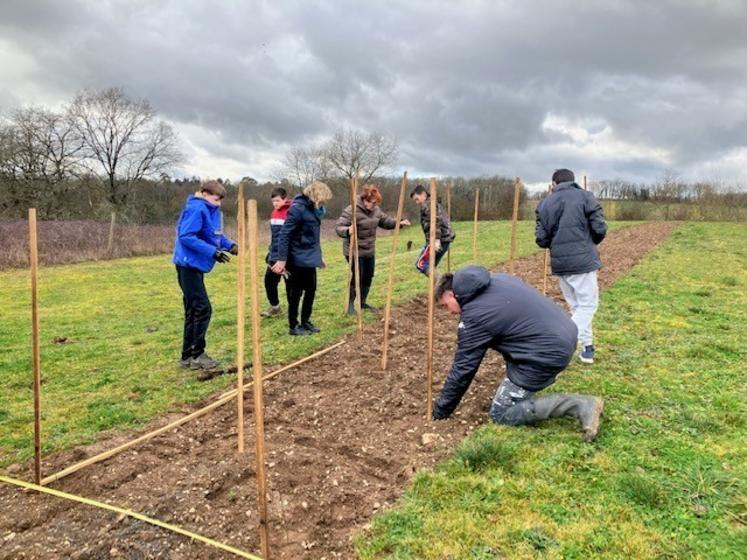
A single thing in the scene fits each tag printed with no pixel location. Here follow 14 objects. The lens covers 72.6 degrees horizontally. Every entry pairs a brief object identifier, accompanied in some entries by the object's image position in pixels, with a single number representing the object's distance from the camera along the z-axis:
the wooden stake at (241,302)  3.12
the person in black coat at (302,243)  6.61
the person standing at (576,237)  5.14
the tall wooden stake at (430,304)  4.21
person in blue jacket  5.40
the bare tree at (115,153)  39.84
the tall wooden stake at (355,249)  6.24
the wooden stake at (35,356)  3.24
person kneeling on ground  3.83
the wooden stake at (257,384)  2.64
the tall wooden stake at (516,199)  7.00
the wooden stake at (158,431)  3.60
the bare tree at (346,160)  45.78
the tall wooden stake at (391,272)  5.22
